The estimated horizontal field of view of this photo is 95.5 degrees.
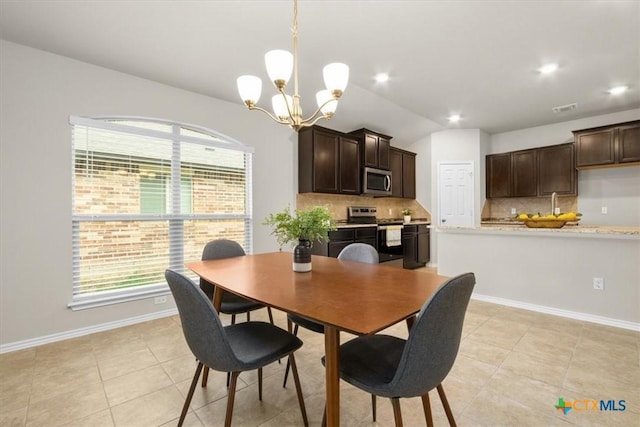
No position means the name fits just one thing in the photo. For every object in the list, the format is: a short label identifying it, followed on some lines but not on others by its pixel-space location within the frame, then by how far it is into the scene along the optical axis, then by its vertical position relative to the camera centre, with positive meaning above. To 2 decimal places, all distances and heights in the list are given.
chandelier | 1.66 +0.80
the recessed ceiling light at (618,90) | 3.66 +1.52
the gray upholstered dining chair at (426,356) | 0.98 -0.52
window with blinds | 2.76 +0.15
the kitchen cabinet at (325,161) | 4.30 +0.79
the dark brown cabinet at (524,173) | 5.17 +0.66
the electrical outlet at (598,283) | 2.89 -0.75
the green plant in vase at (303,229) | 1.80 -0.10
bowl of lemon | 3.02 -0.12
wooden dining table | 1.05 -0.37
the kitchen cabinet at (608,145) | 4.17 +0.95
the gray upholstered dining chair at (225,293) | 2.14 -0.53
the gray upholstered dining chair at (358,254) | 2.17 -0.33
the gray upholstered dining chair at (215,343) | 1.17 -0.59
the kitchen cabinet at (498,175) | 5.47 +0.67
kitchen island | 2.79 -0.64
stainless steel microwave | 5.04 +0.53
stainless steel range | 5.12 -0.33
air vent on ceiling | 4.25 +1.52
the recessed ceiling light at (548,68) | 3.11 +1.54
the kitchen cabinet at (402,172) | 5.69 +0.78
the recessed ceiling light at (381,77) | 3.28 +1.55
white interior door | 5.57 +0.33
